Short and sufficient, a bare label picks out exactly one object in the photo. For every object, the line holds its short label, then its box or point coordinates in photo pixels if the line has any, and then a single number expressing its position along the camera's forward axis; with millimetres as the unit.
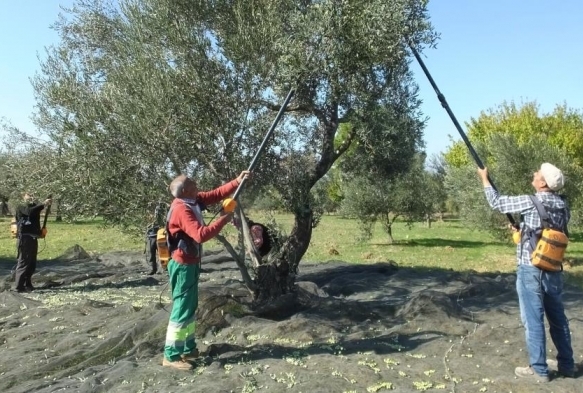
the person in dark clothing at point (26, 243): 12367
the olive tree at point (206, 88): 7996
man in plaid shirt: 5730
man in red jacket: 6129
